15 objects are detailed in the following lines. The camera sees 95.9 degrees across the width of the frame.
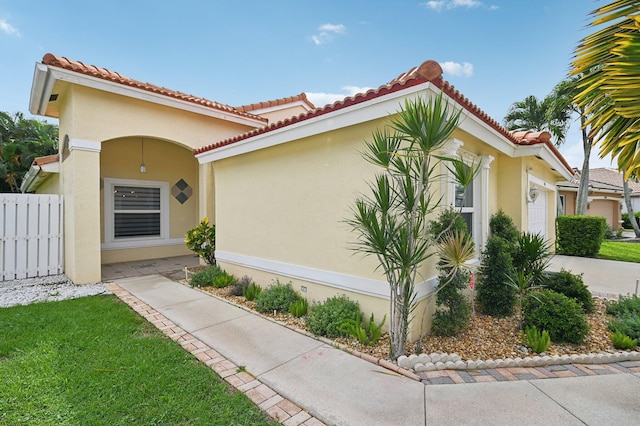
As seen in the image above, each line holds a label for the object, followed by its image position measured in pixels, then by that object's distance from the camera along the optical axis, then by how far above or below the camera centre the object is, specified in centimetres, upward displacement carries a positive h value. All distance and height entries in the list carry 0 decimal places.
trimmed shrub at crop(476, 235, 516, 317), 556 -131
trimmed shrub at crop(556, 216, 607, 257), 1246 -97
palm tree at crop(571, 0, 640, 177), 340 +176
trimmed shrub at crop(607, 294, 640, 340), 488 -193
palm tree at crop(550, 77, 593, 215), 1633 +259
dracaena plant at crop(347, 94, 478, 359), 362 +9
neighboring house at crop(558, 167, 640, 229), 2242 +117
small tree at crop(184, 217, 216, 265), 901 -88
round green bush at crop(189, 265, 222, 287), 788 -179
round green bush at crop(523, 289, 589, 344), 468 -175
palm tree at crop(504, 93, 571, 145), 1859 +683
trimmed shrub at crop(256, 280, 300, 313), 594 -181
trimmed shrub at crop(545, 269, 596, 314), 602 -159
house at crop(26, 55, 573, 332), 509 +103
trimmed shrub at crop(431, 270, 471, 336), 467 -153
